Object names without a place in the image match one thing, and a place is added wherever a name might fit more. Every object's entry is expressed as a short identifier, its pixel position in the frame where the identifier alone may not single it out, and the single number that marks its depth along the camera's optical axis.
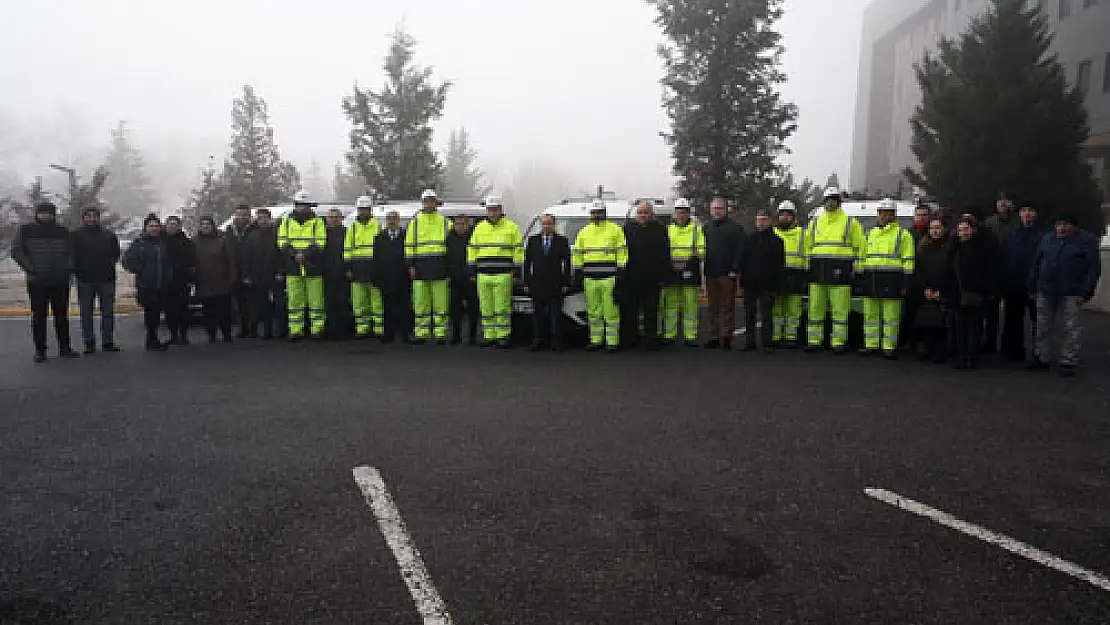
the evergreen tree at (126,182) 90.93
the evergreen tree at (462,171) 63.09
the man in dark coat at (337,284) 11.44
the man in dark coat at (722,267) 10.48
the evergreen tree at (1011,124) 20.30
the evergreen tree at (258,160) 41.81
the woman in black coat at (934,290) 9.21
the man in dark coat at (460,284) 11.02
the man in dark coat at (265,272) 11.58
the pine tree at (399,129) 32.62
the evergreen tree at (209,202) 30.97
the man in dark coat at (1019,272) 9.33
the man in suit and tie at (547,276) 10.23
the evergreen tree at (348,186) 63.96
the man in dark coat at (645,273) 10.34
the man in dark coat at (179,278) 11.09
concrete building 28.31
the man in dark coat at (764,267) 10.05
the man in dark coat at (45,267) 9.66
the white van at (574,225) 10.77
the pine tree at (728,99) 20.52
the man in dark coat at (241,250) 11.73
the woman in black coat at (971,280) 8.95
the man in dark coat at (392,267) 11.07
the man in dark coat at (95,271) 10.25
